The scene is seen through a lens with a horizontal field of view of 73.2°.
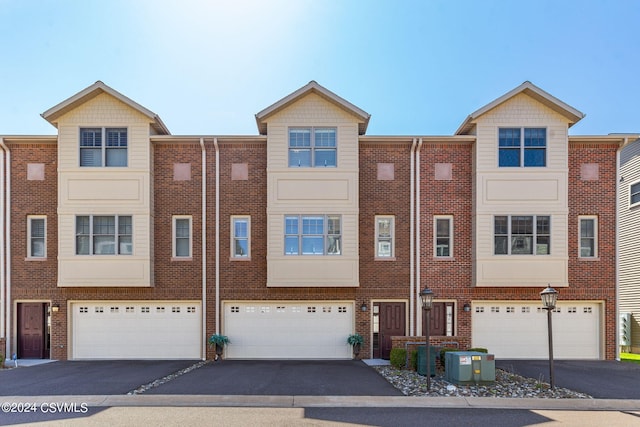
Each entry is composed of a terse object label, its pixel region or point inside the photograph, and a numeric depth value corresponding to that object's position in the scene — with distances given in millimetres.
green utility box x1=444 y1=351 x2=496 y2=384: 10859
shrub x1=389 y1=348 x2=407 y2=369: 12828
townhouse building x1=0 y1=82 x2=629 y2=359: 15055
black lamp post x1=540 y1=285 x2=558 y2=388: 10665
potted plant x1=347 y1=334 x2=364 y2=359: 14992
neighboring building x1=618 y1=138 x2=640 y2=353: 18594
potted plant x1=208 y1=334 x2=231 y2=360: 15023
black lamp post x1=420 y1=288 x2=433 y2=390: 11327
